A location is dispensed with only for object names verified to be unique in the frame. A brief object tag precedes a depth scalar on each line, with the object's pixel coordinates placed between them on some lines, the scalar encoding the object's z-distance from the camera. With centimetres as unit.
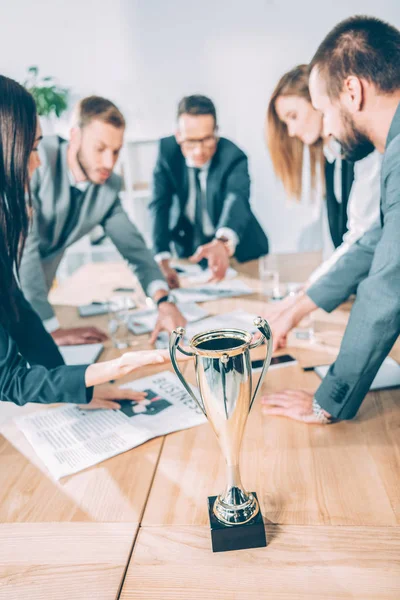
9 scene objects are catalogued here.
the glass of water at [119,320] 166
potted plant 386
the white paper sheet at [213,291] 202
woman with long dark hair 104
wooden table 70
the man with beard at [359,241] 104
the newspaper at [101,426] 100
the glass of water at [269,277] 193
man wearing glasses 272
